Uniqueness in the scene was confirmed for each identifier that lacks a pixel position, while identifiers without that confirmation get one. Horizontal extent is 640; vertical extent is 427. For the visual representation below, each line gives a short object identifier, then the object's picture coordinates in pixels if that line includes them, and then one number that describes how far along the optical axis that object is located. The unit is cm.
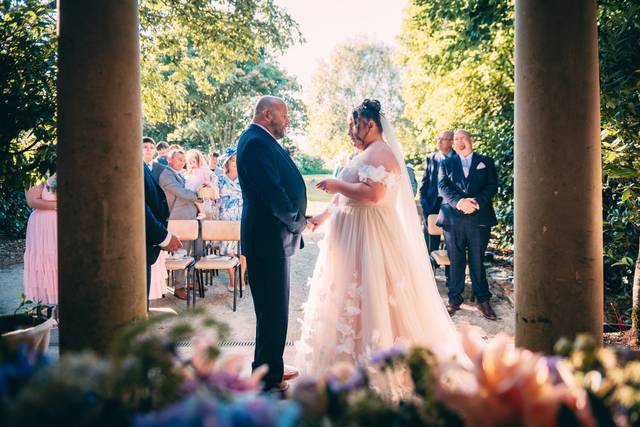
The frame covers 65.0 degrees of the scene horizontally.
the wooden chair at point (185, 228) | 740
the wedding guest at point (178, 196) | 802
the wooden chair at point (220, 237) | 714
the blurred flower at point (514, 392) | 95
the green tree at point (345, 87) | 3145
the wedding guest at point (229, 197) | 872
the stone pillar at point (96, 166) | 194
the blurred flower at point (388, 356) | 121
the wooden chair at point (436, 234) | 705
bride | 384
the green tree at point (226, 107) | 2588
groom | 387
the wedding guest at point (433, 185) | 755
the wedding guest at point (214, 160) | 1270
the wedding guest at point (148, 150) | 701
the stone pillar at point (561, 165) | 191
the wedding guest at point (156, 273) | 678
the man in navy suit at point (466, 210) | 643
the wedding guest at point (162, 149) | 1076
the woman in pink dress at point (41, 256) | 591
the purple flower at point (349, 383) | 110
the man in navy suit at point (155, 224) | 404
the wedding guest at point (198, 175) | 949
